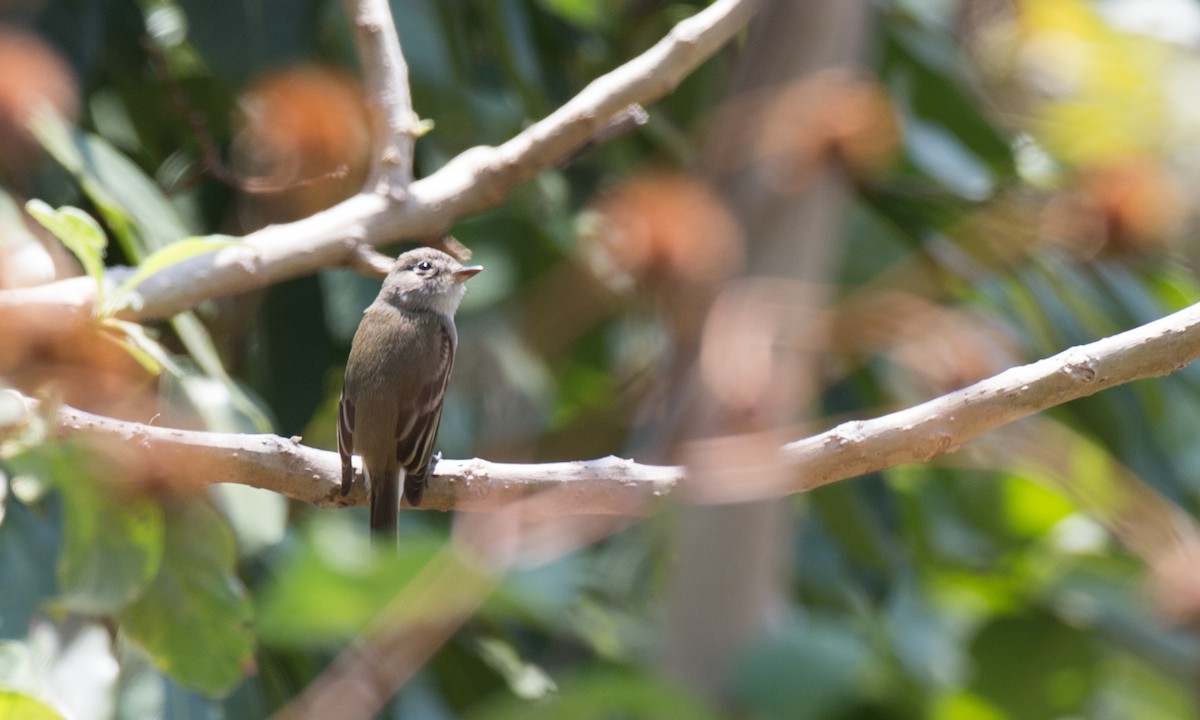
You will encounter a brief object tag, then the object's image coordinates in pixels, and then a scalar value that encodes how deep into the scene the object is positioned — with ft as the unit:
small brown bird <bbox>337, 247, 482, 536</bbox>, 29.27
